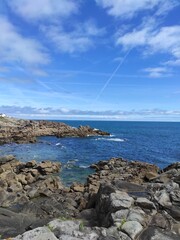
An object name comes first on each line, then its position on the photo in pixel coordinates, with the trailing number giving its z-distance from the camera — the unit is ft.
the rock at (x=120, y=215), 28.72
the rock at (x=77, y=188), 55.57
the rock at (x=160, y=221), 28.82
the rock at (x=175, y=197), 33.49
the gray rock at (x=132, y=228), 26.30
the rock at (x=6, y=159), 84.67
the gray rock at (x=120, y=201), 31.44
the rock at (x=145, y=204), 32.07
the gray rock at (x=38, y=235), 23.80
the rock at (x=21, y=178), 64.02
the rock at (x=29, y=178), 65.49
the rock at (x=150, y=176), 64.13
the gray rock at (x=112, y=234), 25.30
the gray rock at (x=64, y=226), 25.86
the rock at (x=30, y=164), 79.05
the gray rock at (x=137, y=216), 28.60
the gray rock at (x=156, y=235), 25.91
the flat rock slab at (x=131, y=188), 37.04
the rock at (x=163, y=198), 33.06
